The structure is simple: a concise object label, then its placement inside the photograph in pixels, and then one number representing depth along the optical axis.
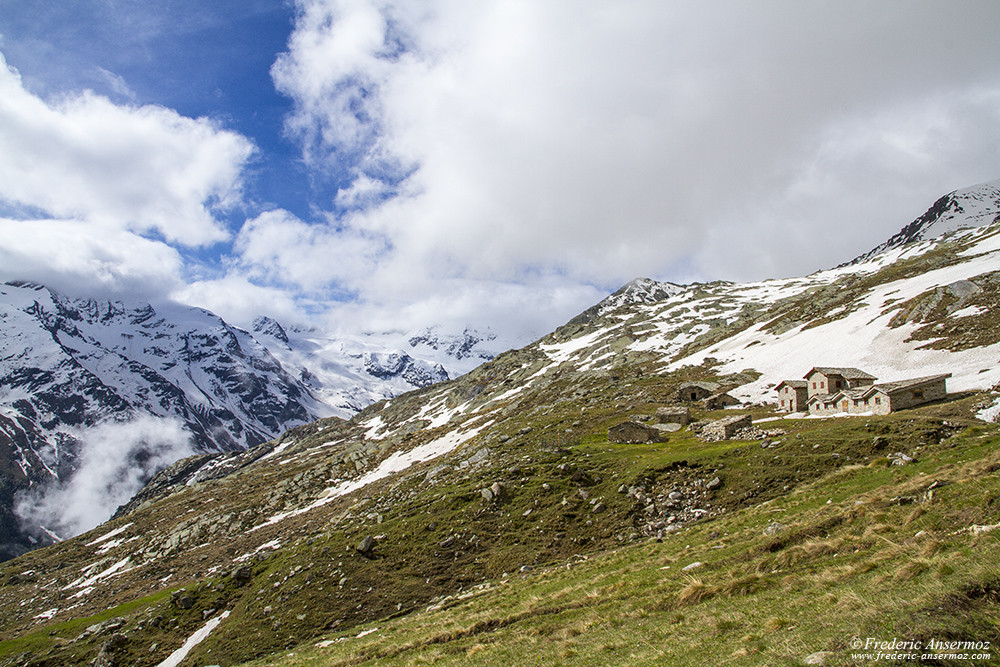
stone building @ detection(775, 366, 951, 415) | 49.50
